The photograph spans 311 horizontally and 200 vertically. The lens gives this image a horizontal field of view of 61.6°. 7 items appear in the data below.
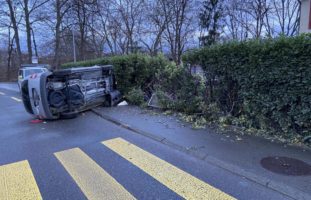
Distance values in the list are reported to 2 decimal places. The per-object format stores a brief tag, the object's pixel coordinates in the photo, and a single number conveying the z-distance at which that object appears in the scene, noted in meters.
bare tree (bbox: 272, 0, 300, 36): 27.89
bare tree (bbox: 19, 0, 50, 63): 26.97
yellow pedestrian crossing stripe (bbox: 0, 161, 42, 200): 3.47
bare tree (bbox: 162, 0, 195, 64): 28.31
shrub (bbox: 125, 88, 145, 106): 10.00
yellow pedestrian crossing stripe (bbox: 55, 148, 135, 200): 3.50
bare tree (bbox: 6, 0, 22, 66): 27.45
